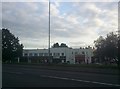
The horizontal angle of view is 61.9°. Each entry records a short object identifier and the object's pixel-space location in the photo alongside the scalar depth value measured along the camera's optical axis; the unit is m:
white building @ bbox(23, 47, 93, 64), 44.68
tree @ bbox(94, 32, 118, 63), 17.62
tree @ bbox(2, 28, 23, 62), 24.26
